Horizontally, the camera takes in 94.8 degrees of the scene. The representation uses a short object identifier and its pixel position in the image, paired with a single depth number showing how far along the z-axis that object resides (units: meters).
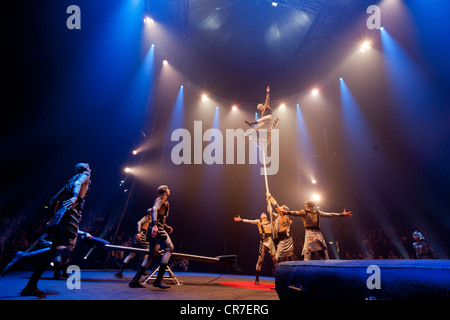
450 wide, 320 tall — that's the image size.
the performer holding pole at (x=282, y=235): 5.09
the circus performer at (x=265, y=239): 5.73
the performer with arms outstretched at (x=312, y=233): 4.61
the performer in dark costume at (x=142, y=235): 6.00
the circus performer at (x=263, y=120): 6.08
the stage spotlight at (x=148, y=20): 8.54
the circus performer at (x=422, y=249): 7.85
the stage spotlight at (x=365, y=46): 9.38
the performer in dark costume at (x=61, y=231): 2.45
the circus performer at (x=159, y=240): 3.74
